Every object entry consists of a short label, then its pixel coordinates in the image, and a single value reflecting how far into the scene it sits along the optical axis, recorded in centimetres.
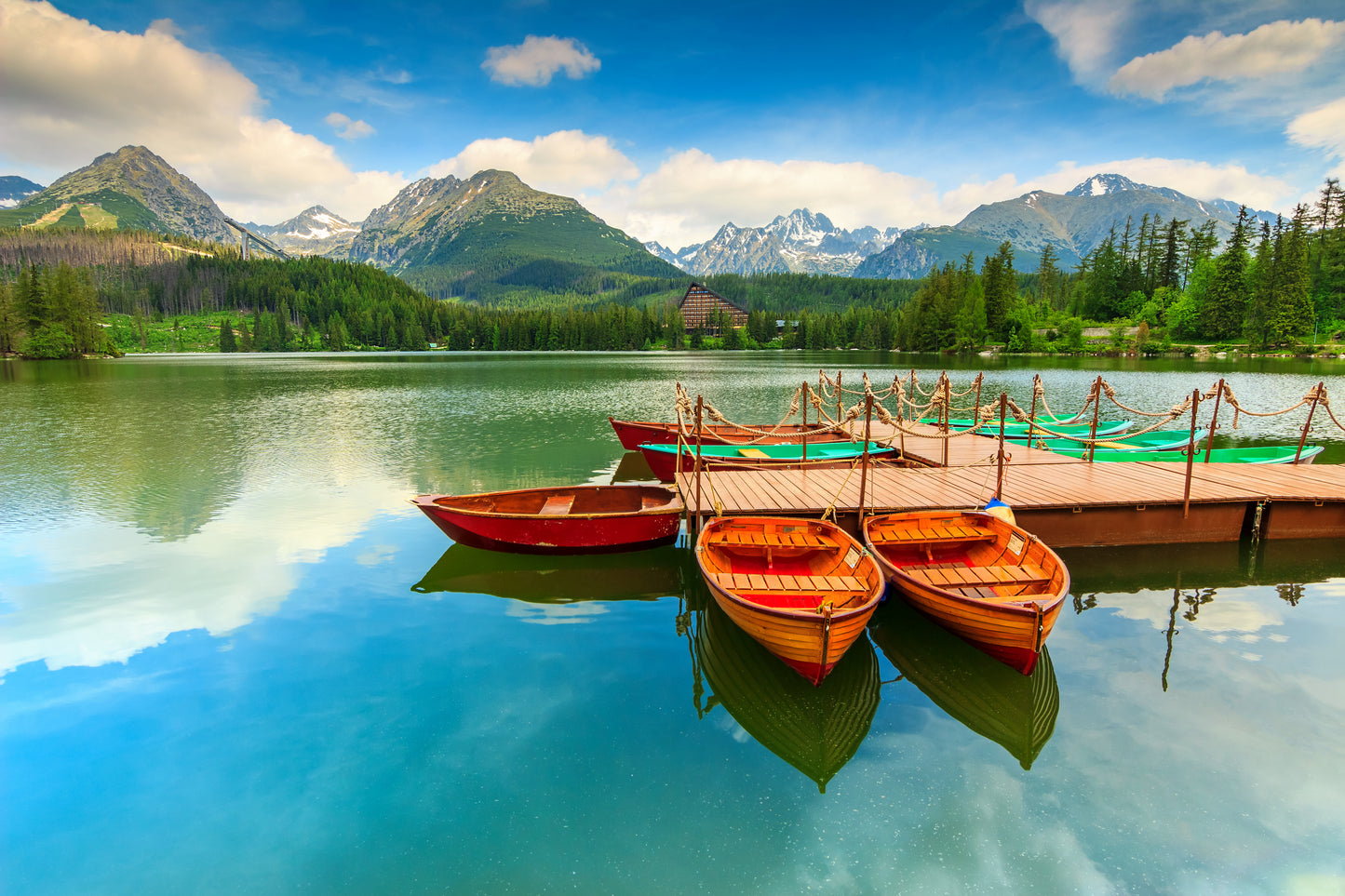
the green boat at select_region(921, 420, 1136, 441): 2697
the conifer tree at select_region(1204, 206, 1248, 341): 8294
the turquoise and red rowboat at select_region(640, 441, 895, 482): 1931
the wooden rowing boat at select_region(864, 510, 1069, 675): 834
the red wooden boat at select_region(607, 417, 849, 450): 2366
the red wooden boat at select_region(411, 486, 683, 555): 1354
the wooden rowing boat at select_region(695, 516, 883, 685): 806
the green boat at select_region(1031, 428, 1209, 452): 2238
